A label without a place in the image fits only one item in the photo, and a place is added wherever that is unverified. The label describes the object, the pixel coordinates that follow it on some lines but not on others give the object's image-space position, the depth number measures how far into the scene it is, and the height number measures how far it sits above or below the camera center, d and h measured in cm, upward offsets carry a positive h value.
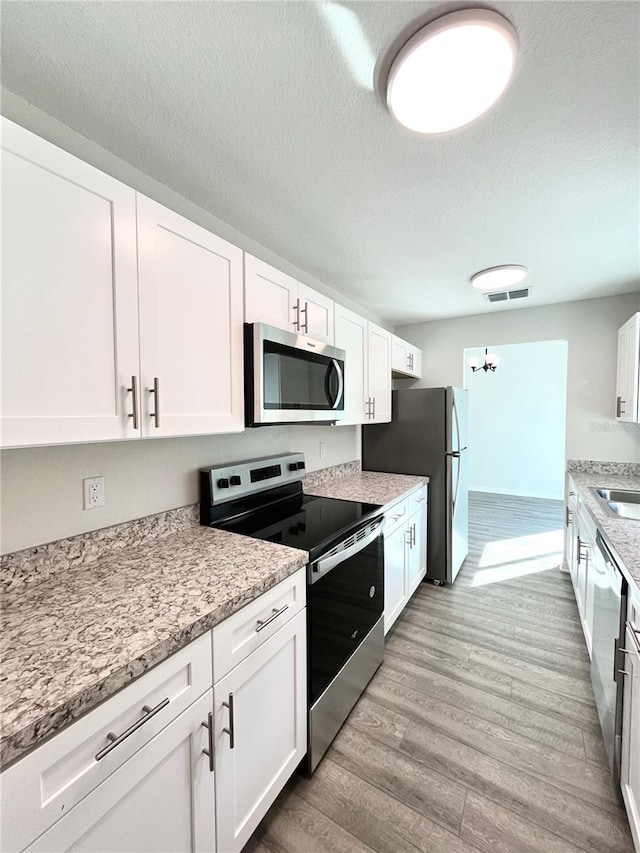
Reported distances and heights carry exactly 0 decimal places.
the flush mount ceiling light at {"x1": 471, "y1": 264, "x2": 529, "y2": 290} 248 +100
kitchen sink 231 -62
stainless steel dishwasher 136 -101
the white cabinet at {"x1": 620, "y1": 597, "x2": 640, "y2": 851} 116 -109
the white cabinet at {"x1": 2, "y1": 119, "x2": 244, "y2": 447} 90 +33
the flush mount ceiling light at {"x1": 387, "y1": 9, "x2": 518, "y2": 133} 91 +97
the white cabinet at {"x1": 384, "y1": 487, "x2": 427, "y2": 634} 224 -99
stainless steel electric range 147 -69
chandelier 445 +65
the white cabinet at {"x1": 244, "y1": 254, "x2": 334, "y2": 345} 162 +58
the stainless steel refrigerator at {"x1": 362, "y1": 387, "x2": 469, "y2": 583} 297 -36
